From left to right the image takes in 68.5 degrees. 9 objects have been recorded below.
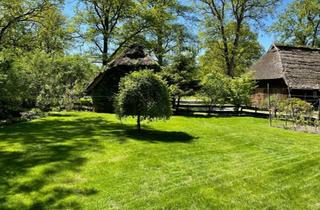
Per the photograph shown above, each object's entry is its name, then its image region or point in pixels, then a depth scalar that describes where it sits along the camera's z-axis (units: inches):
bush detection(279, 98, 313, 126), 474.4
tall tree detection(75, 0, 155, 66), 798.5
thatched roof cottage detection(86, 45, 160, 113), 652.8
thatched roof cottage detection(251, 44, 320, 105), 701.2
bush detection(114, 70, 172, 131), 356.7
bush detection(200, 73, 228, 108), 643.4
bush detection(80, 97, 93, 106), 728.1
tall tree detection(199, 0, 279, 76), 1056.4
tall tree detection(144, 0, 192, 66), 818.7
